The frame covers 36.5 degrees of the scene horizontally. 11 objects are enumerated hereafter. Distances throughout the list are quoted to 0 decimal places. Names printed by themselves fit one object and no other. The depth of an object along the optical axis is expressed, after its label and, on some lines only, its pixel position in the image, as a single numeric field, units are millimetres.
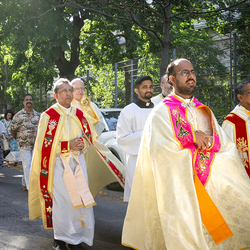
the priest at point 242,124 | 5086
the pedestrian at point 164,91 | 6114
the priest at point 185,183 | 3258
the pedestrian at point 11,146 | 13164
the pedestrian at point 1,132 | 10586
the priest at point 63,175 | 4707
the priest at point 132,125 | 5465
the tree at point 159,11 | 9255
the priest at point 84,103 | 6980
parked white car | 8661
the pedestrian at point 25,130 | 8672
